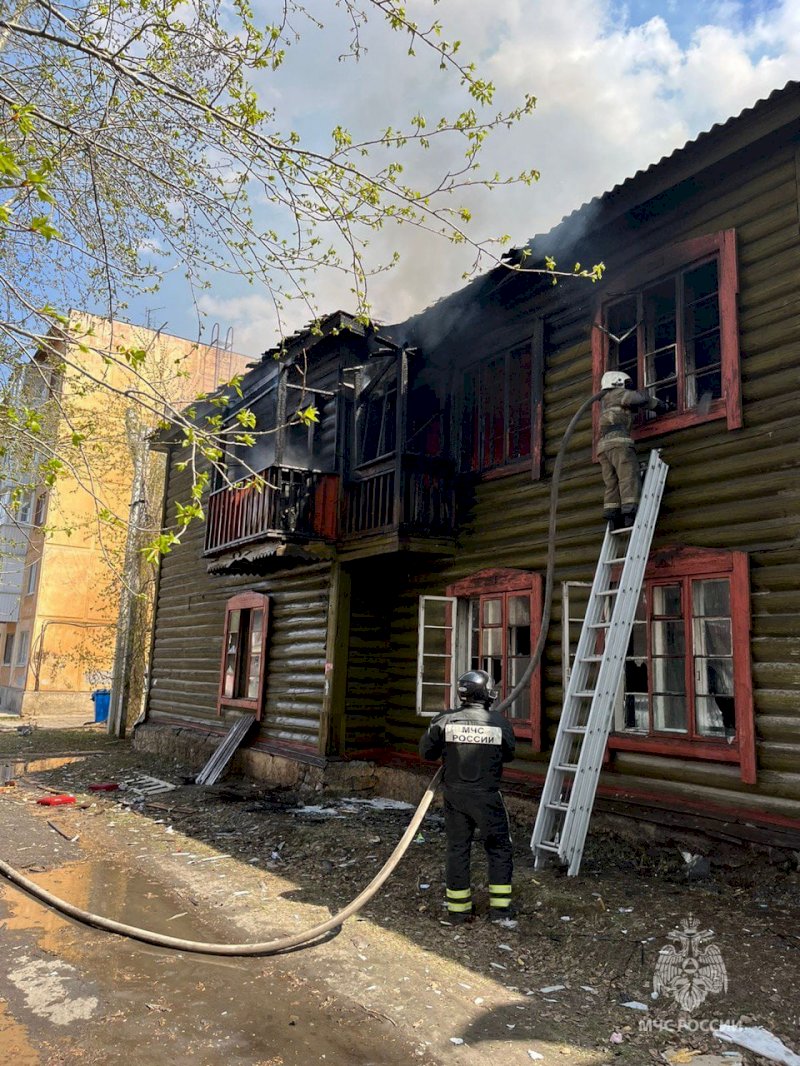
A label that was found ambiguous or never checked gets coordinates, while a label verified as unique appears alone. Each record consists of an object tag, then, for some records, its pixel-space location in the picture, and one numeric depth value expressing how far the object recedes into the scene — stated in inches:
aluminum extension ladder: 238.1
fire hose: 135.3
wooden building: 250.2
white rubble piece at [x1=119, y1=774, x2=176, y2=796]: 429.1
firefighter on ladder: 277.3
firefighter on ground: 207.6
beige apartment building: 932.5
